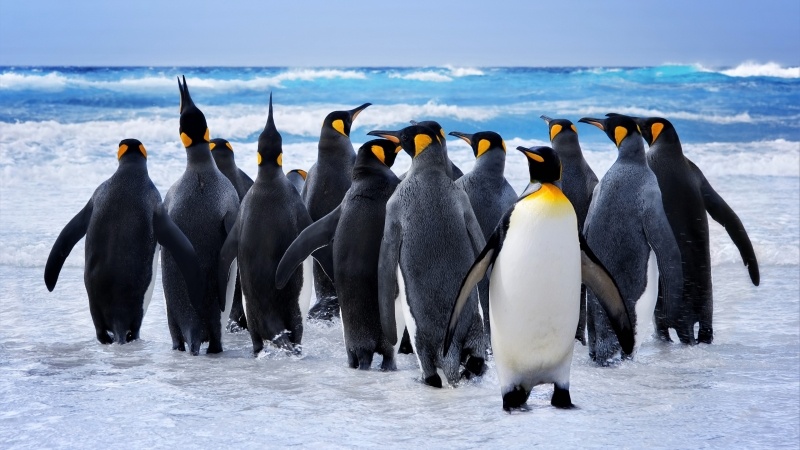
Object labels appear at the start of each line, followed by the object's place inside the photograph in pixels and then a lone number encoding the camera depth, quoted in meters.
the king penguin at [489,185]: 8.70
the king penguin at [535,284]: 6.31
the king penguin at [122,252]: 8.75
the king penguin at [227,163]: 10.98
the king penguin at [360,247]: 7.75
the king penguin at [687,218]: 9.24
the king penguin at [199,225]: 8.72
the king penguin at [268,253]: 8.37
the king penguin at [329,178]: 10.09
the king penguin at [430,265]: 7.07
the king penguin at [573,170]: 9.79
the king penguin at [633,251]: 8.11
